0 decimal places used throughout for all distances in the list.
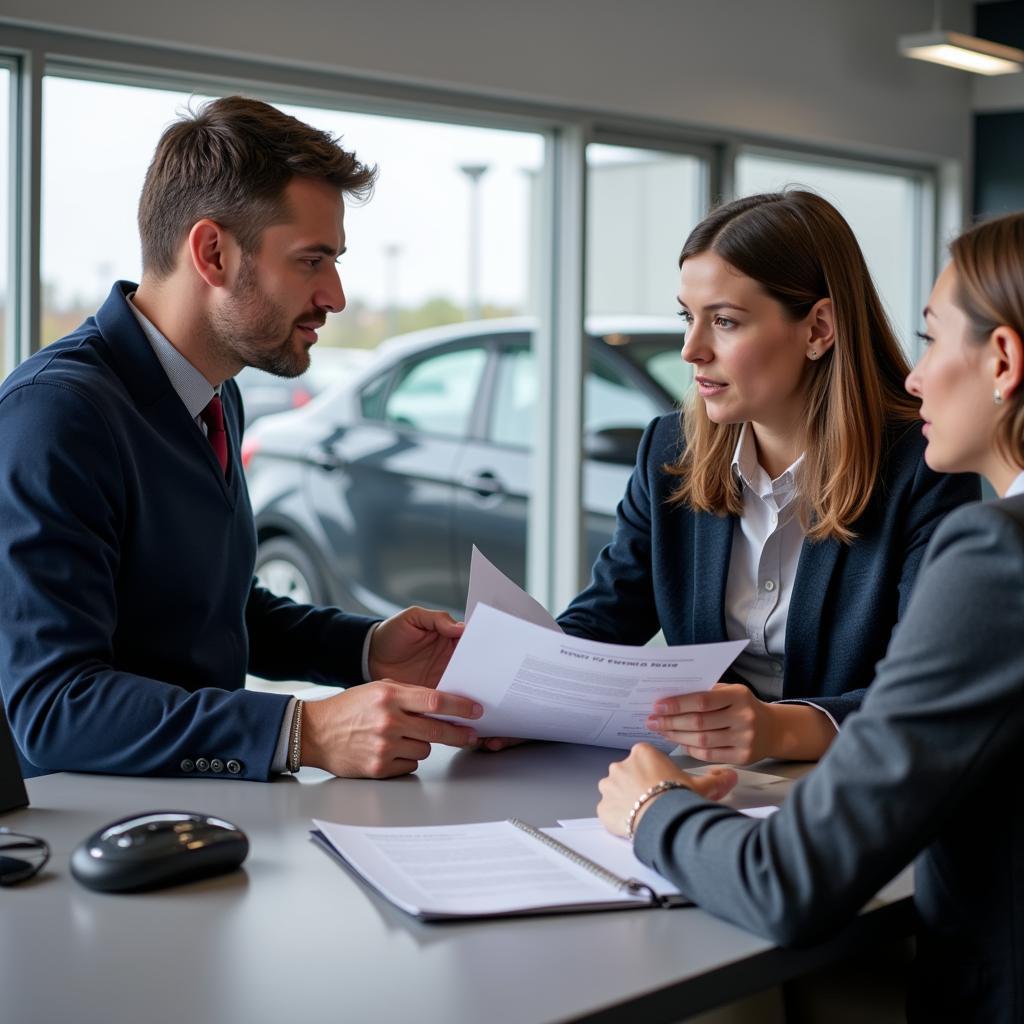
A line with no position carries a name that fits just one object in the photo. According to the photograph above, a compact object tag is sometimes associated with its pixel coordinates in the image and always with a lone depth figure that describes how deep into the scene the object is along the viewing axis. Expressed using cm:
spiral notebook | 114
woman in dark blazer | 189
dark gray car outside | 432
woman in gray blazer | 106
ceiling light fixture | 488
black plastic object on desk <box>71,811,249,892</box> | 116
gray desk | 97
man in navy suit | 152
